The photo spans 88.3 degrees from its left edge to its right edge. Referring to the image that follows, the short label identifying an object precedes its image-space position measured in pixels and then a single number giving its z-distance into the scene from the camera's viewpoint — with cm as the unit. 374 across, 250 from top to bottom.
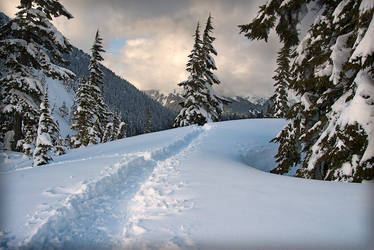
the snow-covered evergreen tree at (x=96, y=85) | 2409
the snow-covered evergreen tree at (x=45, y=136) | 979
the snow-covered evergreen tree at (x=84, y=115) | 2395
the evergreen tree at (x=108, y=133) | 3822
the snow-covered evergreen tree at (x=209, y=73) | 2402
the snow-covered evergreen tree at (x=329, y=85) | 404
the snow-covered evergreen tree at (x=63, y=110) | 12219
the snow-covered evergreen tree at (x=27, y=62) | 1057
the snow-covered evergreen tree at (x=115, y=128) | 4372
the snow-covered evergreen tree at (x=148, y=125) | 5230
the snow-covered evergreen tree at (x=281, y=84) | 2986
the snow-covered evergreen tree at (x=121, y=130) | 4060
